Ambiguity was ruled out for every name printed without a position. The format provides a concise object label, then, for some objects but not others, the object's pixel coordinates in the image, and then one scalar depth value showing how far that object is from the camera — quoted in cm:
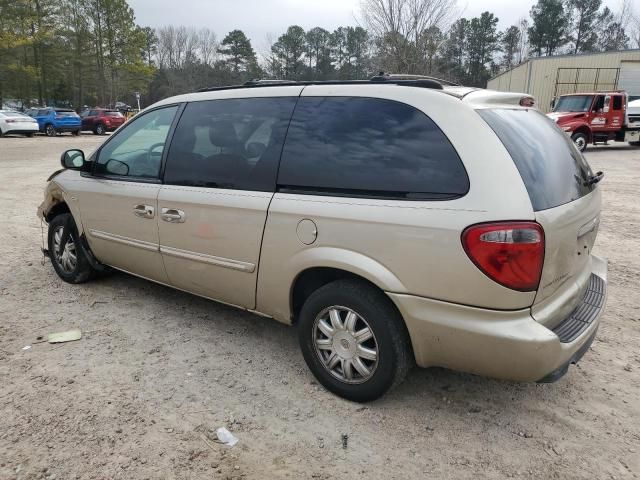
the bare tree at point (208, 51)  7012
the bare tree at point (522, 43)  6588
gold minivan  231
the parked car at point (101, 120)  2919
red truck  1830
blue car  2722
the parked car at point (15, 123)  2494
